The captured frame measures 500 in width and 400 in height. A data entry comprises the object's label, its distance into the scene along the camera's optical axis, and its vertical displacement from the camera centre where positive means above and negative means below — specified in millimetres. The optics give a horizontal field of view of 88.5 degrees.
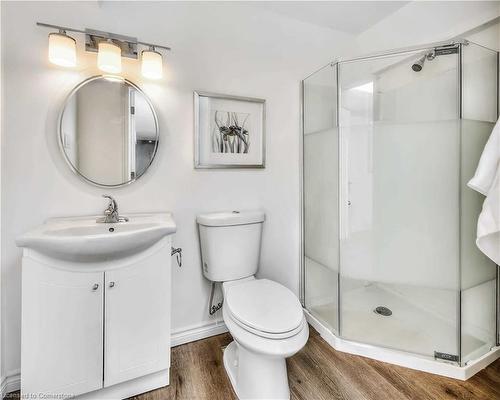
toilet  1099 -526
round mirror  1376 +382
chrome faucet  1330 -82
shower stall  1426 -32
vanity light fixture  1237 +772
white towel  1249 +45
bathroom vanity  1064 -489
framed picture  1646 +459
